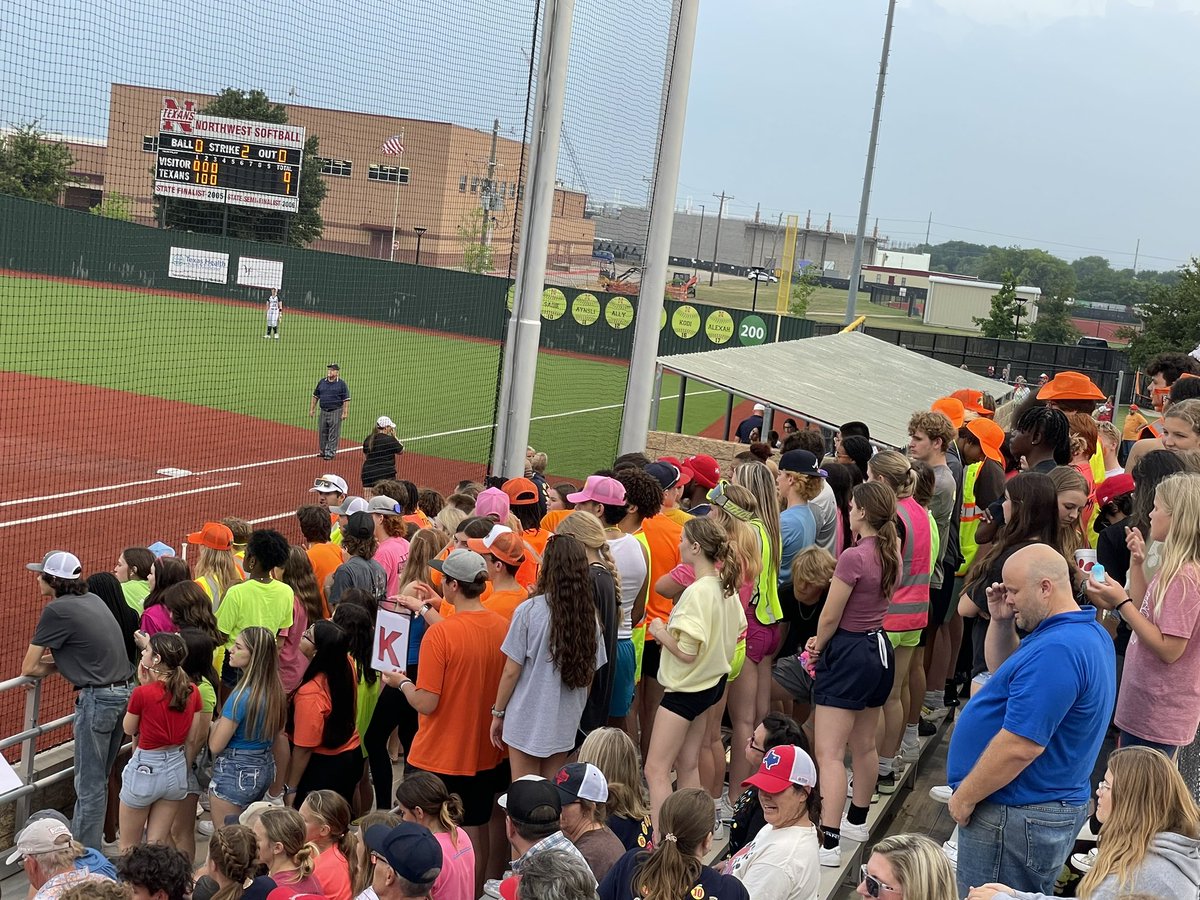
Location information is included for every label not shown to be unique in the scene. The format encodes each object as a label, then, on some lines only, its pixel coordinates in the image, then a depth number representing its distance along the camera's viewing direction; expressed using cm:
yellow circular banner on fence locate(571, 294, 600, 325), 3170
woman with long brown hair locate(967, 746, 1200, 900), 347
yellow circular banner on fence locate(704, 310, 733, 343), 3494
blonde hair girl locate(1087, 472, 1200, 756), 449
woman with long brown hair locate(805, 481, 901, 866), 547
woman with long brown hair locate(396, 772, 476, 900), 432
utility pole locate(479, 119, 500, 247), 1728
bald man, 392
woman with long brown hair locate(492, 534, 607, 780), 501
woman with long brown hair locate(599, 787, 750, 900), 360
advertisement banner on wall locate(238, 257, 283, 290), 3347
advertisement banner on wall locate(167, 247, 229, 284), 3033
